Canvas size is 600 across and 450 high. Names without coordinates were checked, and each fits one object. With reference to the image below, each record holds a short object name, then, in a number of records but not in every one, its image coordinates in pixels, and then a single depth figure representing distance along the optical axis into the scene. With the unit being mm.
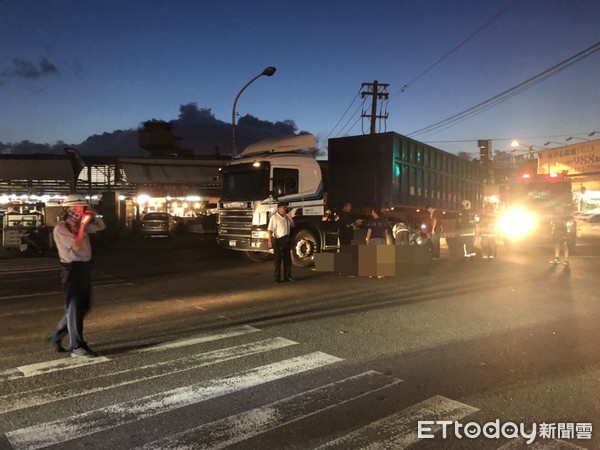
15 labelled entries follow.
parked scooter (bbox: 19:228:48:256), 18938
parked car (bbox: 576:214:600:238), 29375
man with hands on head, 5781
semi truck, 13391
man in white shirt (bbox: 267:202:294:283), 11367
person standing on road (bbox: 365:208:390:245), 12375
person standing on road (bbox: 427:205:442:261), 15359
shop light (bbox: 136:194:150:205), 37344
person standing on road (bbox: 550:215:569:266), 14930
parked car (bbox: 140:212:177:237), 28469
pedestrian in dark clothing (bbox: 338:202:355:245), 13734
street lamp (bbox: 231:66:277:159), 21766
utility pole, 36875
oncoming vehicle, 19531
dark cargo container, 14766
